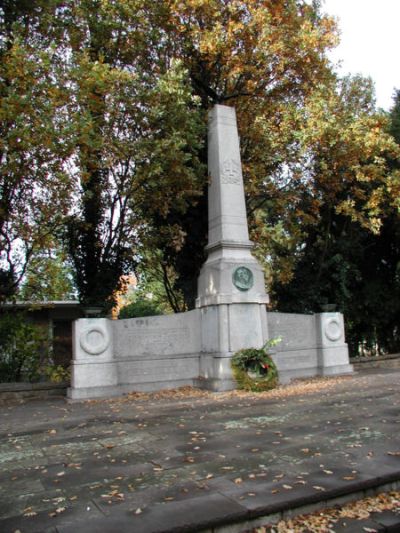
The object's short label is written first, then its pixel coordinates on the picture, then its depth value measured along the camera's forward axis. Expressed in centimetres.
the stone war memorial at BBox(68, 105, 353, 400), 956
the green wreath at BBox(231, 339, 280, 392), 953
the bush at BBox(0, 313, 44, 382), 1033
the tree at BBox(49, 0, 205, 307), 990
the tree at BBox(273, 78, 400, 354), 1248
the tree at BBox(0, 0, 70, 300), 873
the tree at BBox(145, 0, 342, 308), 1210
